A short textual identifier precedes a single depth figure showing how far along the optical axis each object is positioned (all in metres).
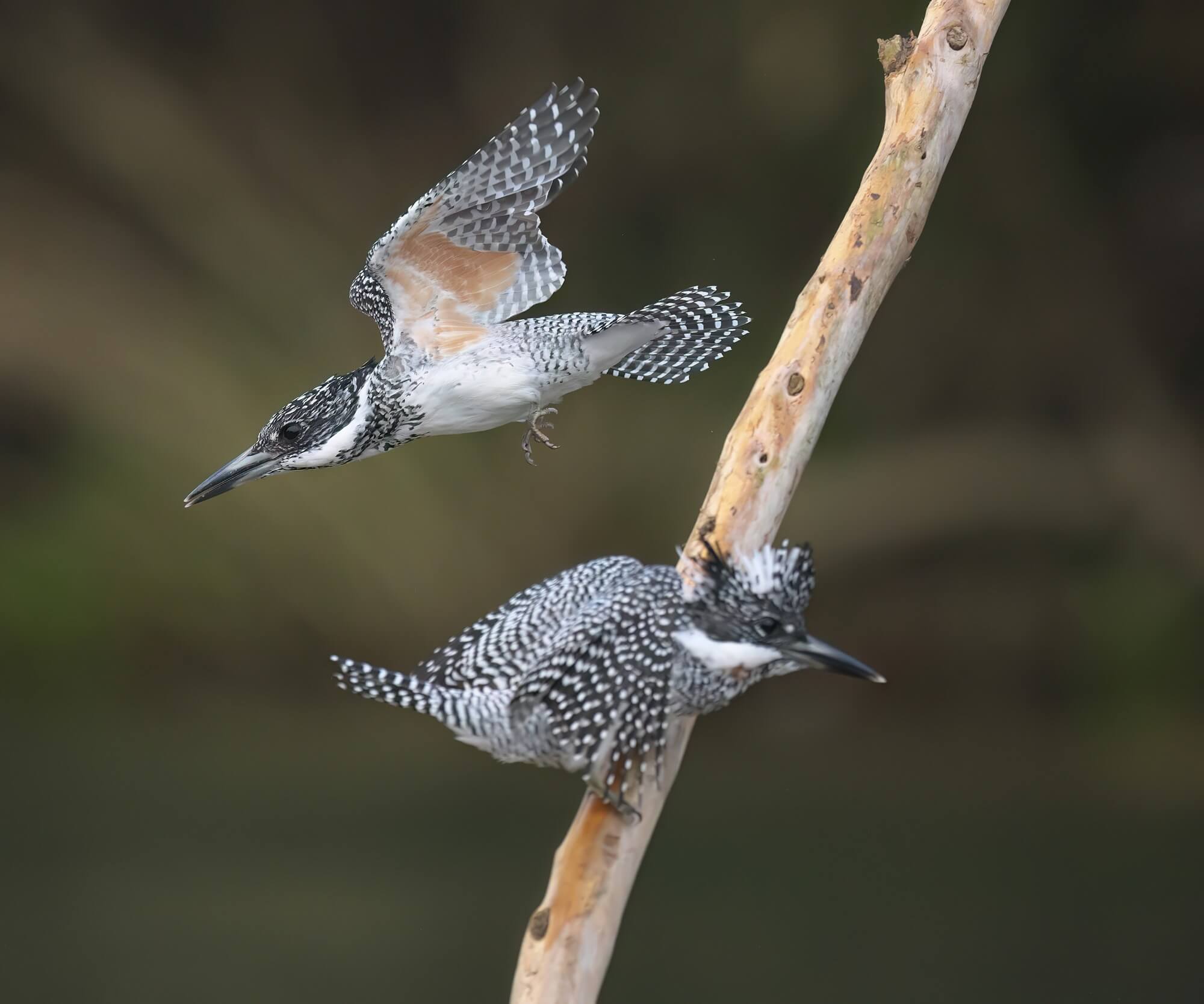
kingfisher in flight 17.82
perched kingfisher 17.68
